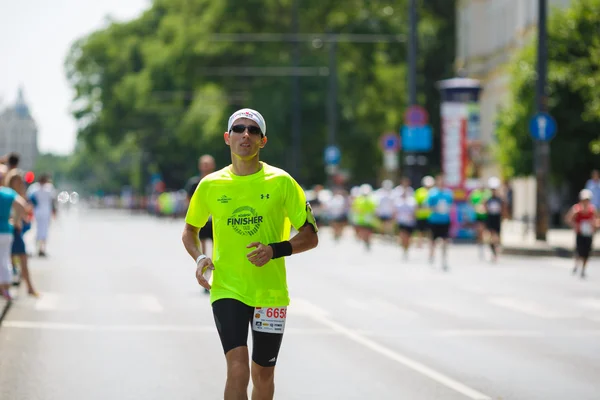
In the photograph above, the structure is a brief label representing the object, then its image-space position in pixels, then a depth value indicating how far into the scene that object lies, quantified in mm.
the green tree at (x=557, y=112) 45031
